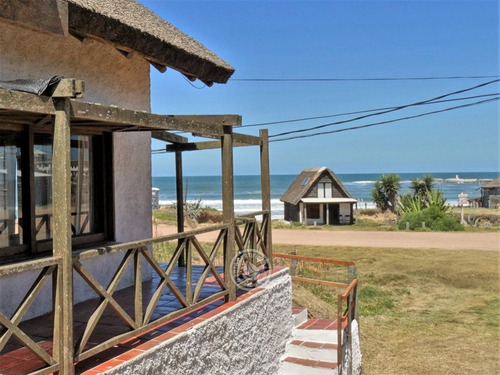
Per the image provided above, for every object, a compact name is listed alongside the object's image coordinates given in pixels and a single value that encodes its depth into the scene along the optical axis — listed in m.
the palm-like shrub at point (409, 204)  29.19
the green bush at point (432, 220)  26.39
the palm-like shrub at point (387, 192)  34.59
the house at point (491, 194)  44.22
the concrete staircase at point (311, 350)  6.41
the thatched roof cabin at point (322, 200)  33.22
